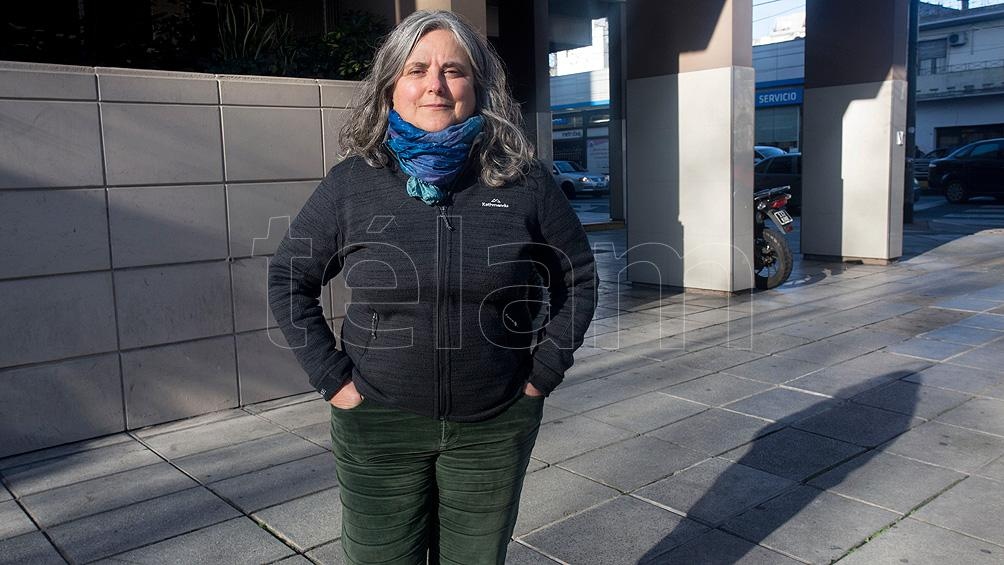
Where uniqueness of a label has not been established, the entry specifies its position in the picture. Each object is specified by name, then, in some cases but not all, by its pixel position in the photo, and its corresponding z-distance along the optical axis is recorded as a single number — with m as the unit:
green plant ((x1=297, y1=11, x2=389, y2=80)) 6.02
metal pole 15.36
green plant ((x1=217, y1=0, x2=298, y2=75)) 5.81
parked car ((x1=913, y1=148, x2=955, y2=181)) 25.06
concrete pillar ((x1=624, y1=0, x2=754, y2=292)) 8.96
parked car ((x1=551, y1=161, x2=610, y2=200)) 31.31
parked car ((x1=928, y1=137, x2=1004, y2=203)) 21.91
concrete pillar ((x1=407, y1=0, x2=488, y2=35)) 6.11
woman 2.17
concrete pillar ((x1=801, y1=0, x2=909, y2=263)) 11.05
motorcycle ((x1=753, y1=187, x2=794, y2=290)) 9.50
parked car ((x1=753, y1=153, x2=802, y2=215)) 19.78
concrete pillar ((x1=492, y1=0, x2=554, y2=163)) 14.74
